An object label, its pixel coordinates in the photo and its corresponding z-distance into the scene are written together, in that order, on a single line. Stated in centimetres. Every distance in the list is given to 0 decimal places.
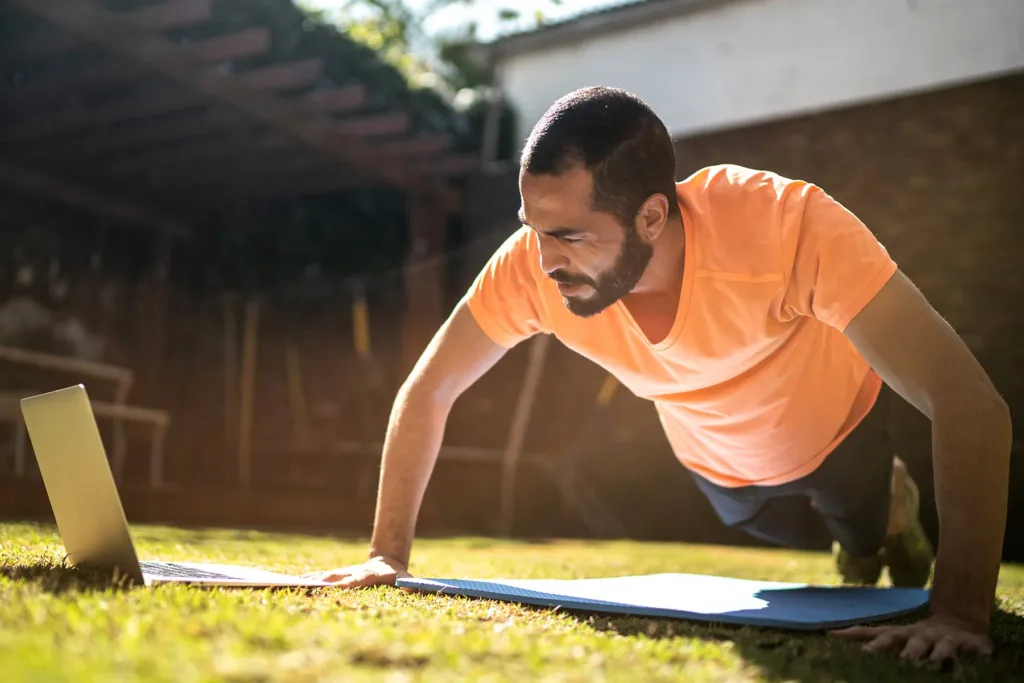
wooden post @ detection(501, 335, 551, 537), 600
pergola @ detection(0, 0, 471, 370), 486
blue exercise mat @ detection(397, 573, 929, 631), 147
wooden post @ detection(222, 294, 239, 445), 692
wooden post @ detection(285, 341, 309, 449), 655
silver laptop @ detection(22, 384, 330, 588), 132
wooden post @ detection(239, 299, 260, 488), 668
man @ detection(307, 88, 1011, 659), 139
